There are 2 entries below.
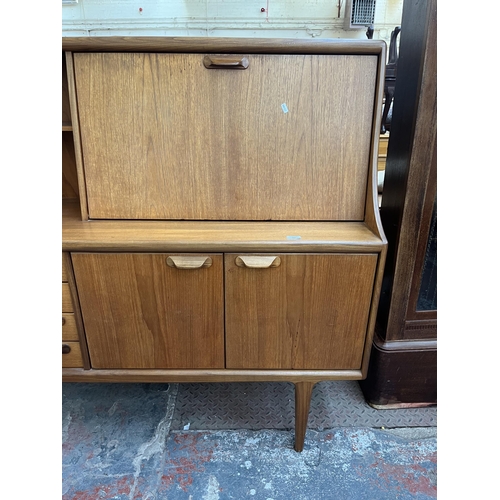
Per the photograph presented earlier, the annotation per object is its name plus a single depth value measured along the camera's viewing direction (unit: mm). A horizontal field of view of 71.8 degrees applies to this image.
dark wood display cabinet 1046
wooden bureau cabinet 959
